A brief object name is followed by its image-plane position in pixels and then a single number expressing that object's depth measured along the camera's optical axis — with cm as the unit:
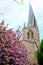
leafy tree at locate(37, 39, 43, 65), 1777
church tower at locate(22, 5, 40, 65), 3085
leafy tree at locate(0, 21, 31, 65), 573
